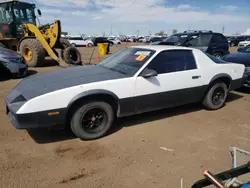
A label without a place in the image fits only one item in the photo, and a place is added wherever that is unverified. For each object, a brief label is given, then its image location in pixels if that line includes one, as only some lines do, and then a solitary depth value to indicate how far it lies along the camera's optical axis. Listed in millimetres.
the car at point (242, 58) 6231
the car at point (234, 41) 35225
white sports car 3229
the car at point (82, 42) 33234
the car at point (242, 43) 31970
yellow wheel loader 10016
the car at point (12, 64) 7383
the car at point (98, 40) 35456
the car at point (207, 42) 10251
